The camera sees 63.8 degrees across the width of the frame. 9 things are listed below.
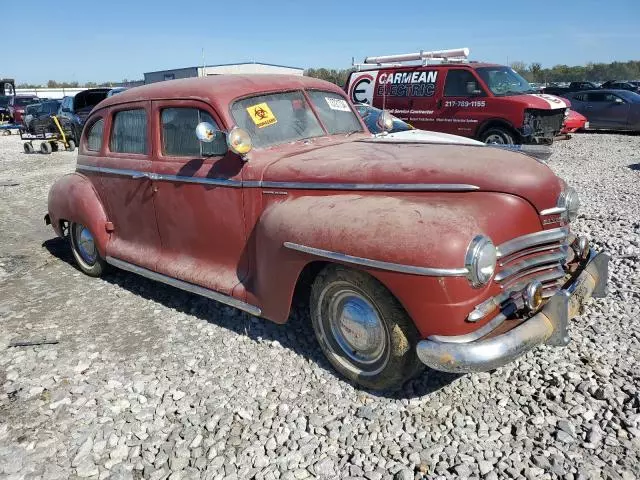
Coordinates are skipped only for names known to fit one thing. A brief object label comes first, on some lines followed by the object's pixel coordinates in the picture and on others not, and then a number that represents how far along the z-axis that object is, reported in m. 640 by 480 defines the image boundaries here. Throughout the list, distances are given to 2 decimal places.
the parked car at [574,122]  13.79
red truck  10.72
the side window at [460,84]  11.10
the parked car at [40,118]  20.17
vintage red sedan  2.62
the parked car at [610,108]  15.38
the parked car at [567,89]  19.59
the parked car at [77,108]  17.30
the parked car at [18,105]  27.11
